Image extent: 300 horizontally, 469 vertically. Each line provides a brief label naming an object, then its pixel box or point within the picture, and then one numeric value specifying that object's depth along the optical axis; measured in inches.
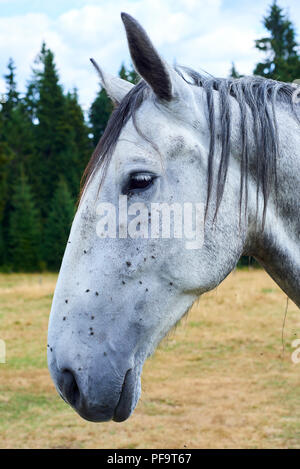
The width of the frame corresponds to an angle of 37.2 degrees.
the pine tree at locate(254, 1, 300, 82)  609.1
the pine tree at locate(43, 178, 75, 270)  673.4
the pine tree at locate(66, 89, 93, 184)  835.4
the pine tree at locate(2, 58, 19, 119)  1074.7
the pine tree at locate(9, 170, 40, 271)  941.2
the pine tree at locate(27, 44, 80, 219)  982.4
